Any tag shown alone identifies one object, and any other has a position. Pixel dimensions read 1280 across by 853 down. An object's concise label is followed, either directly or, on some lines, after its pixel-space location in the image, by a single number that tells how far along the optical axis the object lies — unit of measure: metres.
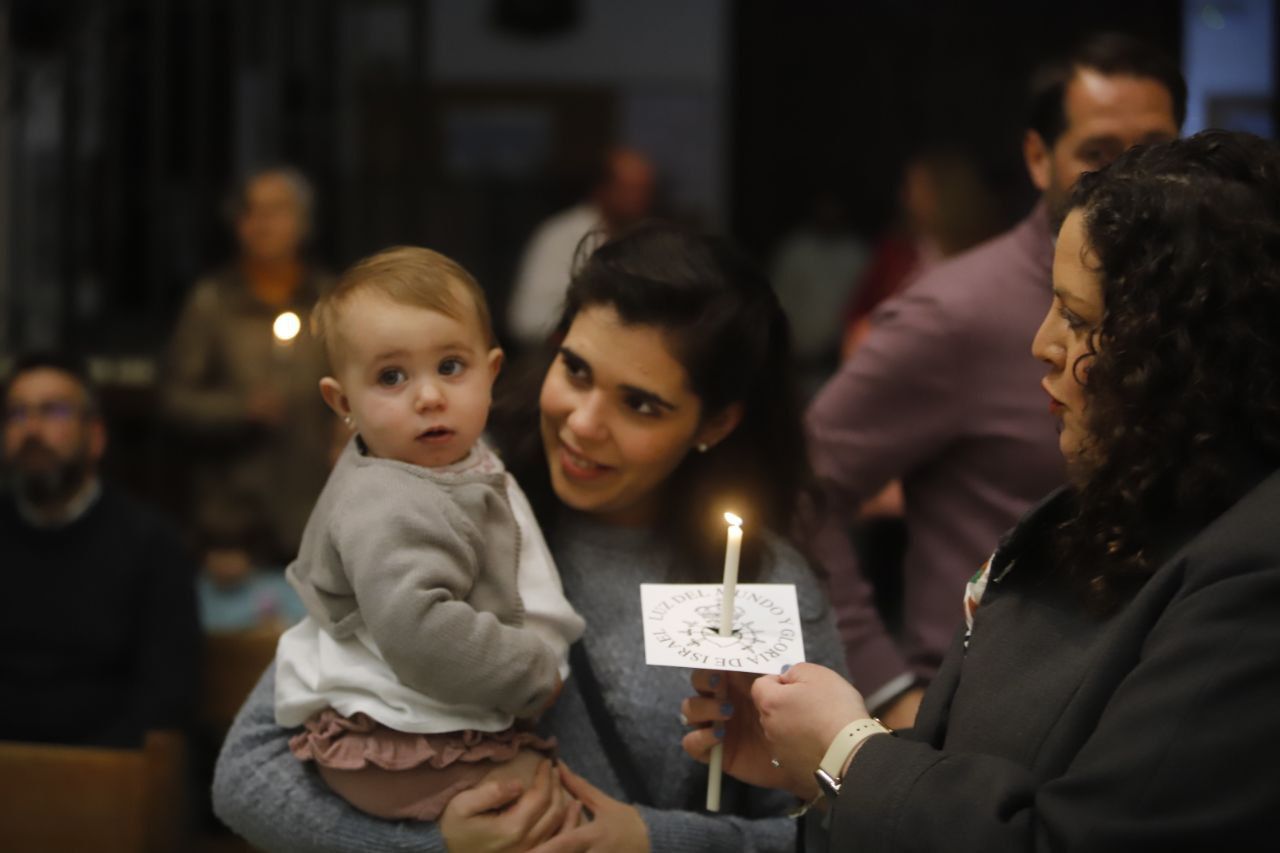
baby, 2.06
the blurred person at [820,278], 8.12
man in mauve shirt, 2.97
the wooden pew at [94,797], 2.96
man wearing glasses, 4.06
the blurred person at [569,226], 6.92
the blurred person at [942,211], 5.73
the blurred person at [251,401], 5.04
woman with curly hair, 1.56
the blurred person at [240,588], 4.83
